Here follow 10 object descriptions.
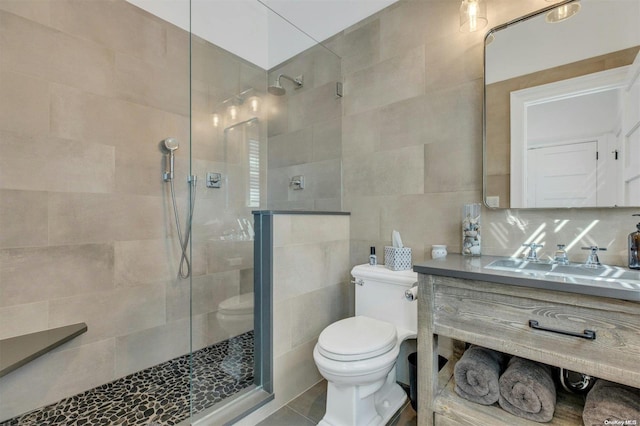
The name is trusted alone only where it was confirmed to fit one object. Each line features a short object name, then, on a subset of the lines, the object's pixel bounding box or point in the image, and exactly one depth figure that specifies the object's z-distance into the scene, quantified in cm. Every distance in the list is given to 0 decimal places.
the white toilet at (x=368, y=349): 138
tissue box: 182
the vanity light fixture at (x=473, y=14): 165
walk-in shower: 165
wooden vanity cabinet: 92
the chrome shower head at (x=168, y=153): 220
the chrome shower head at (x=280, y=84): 252
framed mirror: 132
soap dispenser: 123
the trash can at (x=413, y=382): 158
